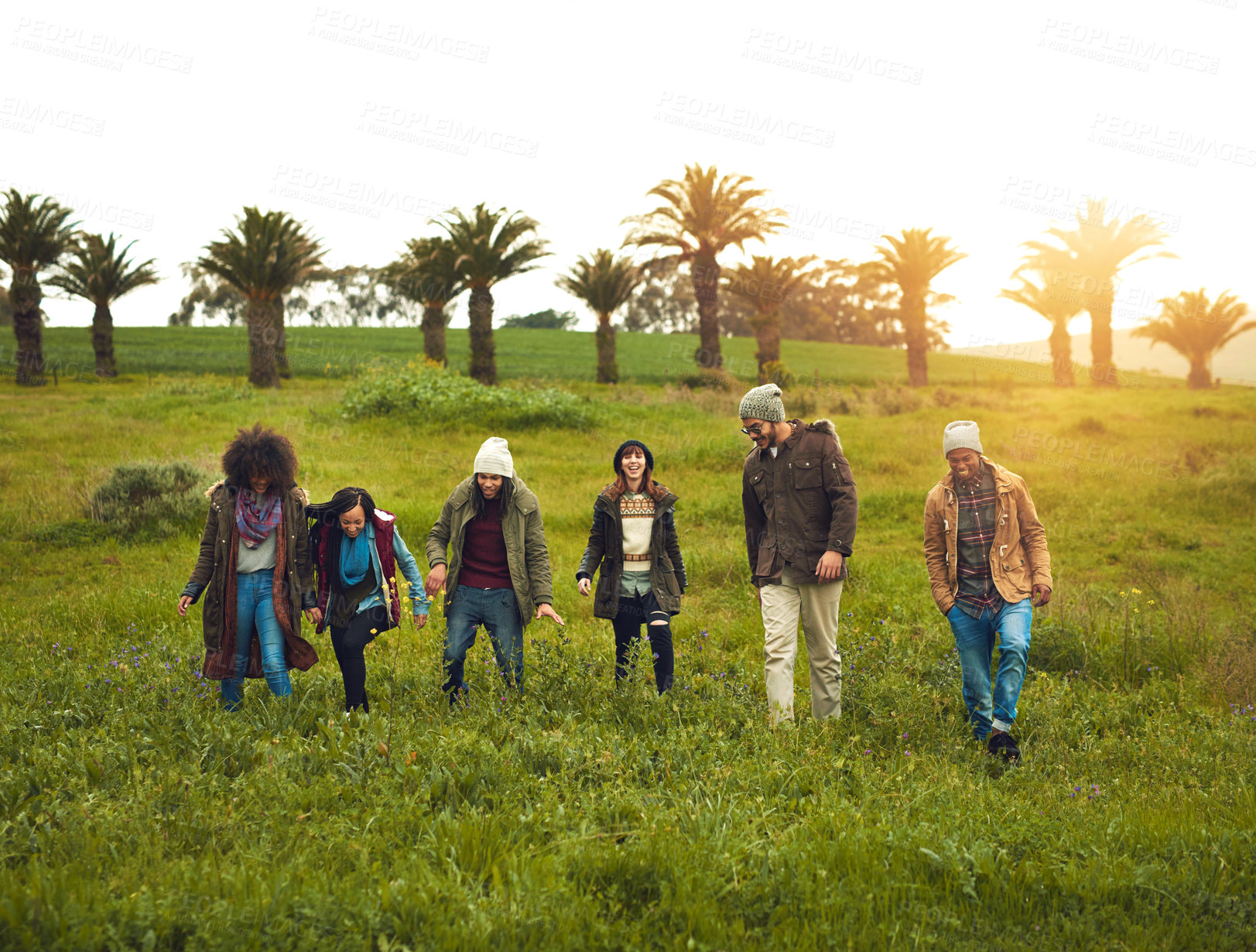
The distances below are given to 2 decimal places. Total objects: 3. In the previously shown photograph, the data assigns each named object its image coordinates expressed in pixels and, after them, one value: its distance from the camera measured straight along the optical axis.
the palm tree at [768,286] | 31.67
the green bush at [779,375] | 28.50
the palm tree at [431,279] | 27.69
